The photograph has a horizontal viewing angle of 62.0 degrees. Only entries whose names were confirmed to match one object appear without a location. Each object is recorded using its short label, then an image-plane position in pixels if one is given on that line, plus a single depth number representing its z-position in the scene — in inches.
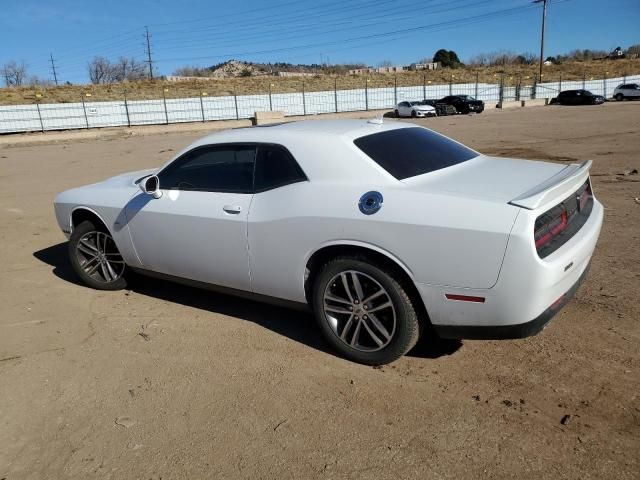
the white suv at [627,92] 1807.3
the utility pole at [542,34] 2155.3
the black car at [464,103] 1579.7
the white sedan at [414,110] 1478.5
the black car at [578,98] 1696.6
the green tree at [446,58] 4185.5
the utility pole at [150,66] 3353.8
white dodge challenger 113.1
